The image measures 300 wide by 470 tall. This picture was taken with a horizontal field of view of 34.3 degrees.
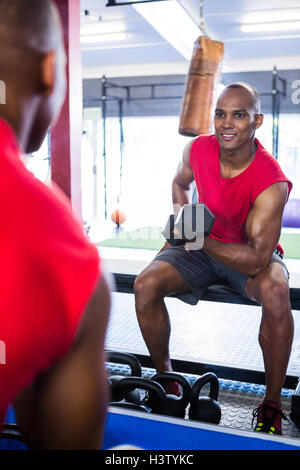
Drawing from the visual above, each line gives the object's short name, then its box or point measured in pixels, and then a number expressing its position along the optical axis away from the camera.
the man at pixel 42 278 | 0.48
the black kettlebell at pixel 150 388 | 1.63
